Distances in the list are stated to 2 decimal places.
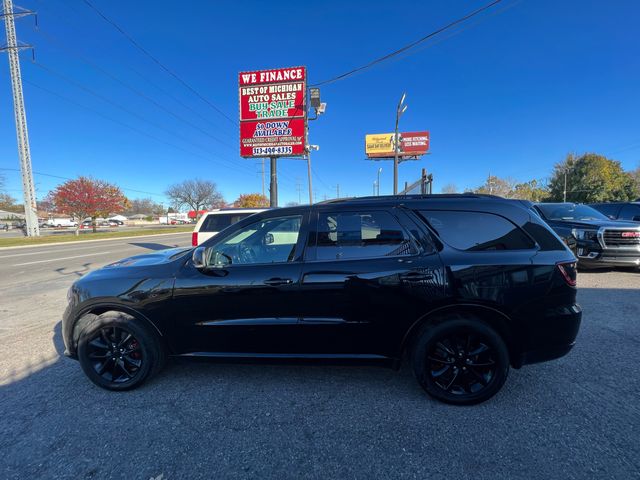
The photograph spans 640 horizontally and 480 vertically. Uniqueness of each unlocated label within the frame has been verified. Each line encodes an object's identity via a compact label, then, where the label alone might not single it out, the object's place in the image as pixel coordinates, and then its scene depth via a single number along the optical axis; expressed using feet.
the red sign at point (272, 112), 55.83
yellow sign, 200.64
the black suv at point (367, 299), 8.18
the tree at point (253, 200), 201.14
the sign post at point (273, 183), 63.10
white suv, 27.84
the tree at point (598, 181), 138.21
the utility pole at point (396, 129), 53.06
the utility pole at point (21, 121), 78.80
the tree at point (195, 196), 249.55
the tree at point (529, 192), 192.40
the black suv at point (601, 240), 22.18
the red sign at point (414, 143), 194.18
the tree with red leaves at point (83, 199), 105.60
